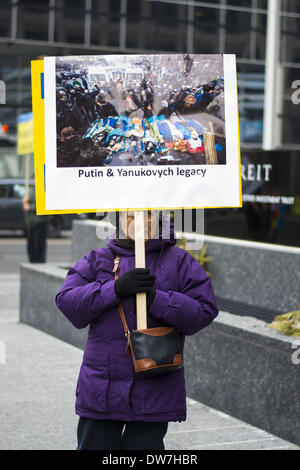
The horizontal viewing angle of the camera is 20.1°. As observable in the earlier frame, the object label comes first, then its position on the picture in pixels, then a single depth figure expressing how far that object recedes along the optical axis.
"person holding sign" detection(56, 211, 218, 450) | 3.56
